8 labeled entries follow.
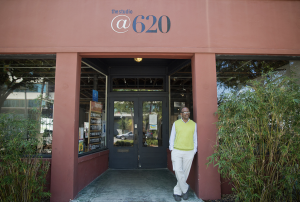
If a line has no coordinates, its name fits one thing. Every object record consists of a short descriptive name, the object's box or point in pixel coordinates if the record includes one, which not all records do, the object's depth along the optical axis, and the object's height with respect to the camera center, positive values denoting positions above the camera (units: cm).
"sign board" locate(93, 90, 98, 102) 554 +67
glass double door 615 -38
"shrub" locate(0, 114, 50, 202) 323 -69
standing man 382 -63
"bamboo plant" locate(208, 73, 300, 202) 309 -35
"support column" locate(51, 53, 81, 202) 379 -16
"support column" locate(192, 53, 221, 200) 391 +4
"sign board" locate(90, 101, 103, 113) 537 +37
